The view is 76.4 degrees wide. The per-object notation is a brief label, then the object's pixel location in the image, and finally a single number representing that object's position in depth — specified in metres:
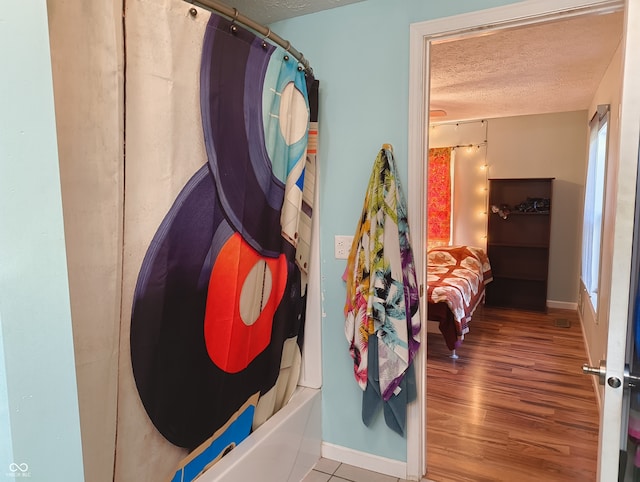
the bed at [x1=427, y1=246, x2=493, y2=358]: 3.59
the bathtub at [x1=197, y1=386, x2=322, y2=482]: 1.61
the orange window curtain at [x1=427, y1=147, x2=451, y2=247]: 5.65
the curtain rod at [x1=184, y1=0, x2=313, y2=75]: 1.43
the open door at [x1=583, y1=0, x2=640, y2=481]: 1.01
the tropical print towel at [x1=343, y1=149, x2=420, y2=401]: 1.88
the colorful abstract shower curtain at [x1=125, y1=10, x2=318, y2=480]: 1.29
